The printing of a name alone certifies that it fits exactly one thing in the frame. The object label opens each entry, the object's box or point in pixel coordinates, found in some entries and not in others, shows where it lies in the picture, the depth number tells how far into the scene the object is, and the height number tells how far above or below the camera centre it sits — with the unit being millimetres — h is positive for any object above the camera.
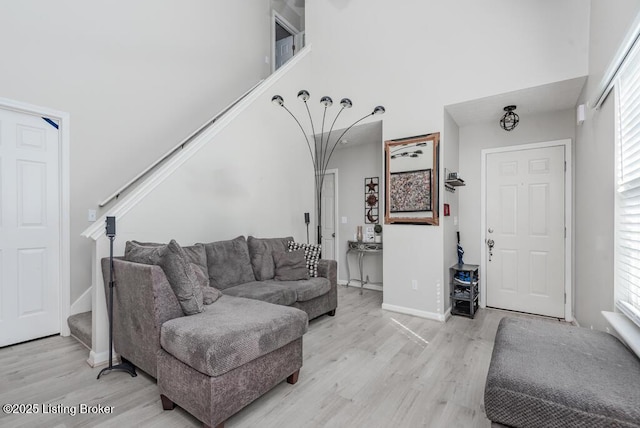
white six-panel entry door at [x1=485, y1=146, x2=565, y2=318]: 3660 -222
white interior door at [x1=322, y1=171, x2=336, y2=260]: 5562 -68
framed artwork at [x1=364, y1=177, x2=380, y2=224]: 5059 +204
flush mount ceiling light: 3674 +1148
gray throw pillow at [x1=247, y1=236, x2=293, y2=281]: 3385 -489
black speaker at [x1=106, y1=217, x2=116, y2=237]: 2275 -100
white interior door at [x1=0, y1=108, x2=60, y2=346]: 2807 -145
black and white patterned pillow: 3596 -498
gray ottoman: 1086 -681
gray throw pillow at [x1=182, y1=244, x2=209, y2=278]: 2766 -399
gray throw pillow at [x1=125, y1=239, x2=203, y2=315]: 1983 -405
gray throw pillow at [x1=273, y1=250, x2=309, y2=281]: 3410 -606
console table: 4777 -581
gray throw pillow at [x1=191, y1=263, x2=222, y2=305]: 2330 -612
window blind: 1668 +126
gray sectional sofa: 1642 -735
